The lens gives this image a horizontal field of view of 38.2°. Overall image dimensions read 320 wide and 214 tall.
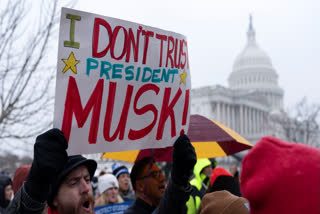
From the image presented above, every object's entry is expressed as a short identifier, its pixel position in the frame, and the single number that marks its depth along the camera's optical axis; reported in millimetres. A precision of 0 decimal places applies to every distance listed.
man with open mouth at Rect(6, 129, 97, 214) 2334
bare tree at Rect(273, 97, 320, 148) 32988
